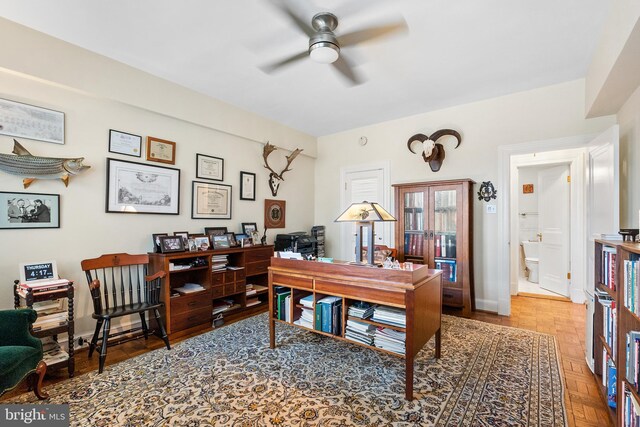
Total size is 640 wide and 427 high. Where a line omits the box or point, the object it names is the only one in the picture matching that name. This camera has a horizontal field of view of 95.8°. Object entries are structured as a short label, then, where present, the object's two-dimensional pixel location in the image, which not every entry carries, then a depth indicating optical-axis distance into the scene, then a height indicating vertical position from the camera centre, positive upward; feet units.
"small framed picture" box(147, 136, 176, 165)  10.54 +2.52
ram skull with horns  13.04 +3.22
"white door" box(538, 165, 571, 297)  14.83 -0.42
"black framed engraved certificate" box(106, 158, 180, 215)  9.68 +1.05
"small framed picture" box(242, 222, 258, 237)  13.80 -0.44
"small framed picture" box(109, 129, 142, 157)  9.64 +2.55
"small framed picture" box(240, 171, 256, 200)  13.85 +1.58
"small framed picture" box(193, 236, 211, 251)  11.04 -0.98
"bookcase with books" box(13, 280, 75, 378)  7.09 -2.55
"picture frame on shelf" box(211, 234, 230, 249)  11.59 -0.97
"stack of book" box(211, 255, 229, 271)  11.17 -1.75
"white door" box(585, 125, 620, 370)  7.46 +0.68
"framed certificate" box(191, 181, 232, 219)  12.04 +0.74
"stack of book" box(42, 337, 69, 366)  7.23 -3.53
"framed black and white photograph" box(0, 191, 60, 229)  7.72 +0.18
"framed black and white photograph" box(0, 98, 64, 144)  7.72 +2.66
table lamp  7.58 +0.02
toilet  17.93 -2.46
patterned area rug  5.79 -3.97
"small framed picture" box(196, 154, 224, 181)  12.15 +2.18
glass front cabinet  11.78 -0.53
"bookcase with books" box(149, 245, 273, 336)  9.78 -2.60
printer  14.60 -1.27
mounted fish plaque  7.66 +1.43
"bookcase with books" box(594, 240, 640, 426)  4.56 -2.03
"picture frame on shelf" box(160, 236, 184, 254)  10.00 -0.94
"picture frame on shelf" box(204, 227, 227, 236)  12.16 -0.57
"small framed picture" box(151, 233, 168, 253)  10.08 -0.84
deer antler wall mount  14.80 +2.40
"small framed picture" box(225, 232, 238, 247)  12.21 -0.91
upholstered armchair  5.53 -2.68
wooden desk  6.41 -1.79
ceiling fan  7.05 +4.76
